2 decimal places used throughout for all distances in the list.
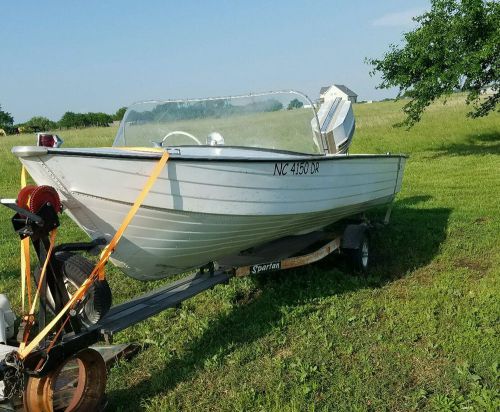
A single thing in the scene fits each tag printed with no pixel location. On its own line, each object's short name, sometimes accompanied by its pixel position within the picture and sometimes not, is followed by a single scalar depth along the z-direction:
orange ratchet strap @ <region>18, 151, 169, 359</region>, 3.09
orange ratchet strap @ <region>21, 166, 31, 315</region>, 3.31
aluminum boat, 3.65
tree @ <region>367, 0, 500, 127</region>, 14.52
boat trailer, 3.09
